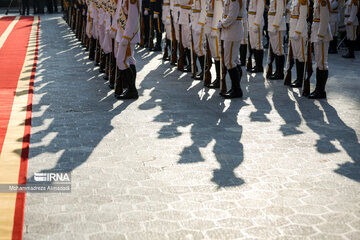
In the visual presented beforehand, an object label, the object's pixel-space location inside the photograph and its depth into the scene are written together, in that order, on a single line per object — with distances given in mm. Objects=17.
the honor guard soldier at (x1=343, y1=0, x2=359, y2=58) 13273
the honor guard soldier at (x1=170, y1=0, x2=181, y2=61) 11212
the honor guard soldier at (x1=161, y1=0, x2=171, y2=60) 12492
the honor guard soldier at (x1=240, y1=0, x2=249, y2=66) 11388
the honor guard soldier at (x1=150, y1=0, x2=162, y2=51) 13938
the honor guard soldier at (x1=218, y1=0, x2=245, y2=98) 8281
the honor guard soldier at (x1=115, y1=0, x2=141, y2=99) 8023
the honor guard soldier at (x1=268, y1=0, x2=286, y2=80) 9984
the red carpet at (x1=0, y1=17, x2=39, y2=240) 4574
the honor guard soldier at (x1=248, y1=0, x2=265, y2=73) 10719
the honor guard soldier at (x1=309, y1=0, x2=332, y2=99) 8242
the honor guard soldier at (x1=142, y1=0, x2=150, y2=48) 15142
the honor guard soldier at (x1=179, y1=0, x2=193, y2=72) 10844
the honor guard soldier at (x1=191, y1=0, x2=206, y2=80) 9945
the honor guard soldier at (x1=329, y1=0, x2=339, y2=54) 10779
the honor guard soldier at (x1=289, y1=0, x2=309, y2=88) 8922
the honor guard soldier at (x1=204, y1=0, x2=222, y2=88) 9266
